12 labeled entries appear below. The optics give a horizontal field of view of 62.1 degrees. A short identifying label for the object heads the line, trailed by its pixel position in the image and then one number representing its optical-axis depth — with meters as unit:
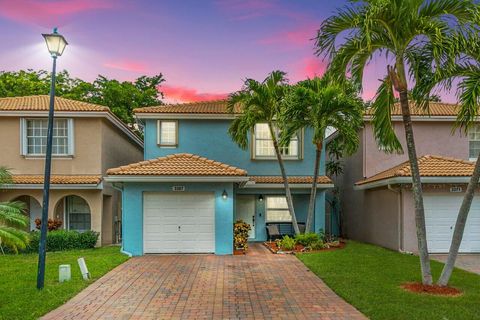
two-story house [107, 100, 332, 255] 15.24
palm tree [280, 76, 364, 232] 15.16
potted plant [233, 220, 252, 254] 15.98
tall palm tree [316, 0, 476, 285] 8.74
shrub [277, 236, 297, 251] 15.84
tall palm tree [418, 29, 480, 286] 8.59
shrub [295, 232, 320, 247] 16.20
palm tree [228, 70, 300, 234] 16.09
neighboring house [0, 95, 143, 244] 18.11
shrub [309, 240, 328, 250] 16.09
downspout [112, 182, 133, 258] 14.95
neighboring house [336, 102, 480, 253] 15.88
